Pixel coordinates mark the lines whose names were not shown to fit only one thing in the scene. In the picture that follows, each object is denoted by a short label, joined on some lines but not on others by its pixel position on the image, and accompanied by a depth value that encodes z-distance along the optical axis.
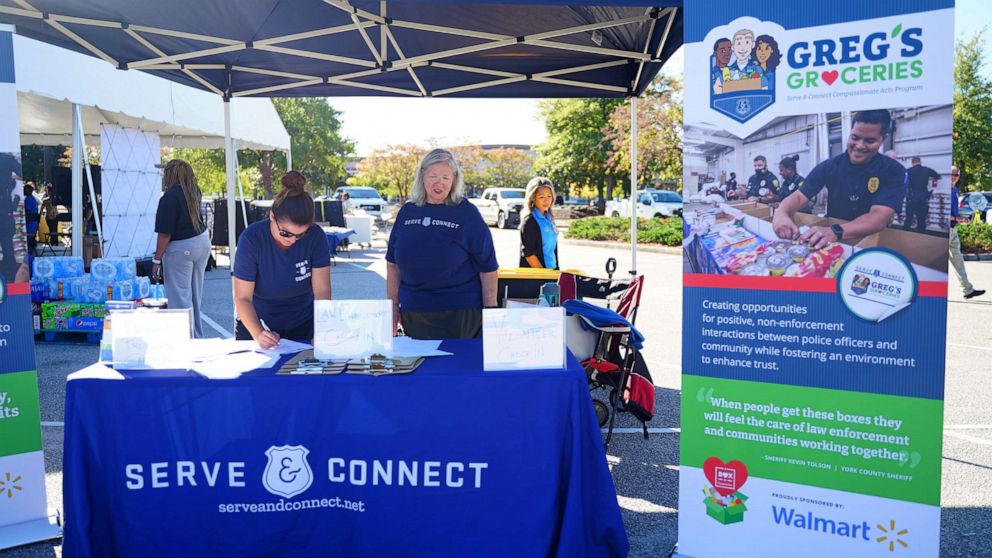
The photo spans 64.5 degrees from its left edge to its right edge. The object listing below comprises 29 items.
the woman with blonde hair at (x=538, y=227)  5.38
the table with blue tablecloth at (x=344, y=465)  2.56
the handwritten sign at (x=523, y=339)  2.62
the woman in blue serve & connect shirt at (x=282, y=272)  3.14
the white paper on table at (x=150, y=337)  2.66
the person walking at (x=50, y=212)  15.18
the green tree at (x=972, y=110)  21.69
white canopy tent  8.06
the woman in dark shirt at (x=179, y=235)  5.55
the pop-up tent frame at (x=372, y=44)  4.21
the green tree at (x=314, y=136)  37.31
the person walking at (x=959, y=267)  8.54
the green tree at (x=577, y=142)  30.55
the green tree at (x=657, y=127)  24.42
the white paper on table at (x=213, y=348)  2.92
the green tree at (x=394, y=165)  38.81
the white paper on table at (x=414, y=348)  2.92
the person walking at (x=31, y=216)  12.68
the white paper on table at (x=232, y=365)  2.63
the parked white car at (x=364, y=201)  24.97
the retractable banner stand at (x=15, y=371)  3.06
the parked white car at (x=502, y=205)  25.86
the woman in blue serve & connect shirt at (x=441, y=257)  3.53
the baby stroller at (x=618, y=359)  3.97
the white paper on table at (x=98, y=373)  2.57
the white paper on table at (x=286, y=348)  3.00
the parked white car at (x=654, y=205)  25.41
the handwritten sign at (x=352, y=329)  2.75
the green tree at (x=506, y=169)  44.12
